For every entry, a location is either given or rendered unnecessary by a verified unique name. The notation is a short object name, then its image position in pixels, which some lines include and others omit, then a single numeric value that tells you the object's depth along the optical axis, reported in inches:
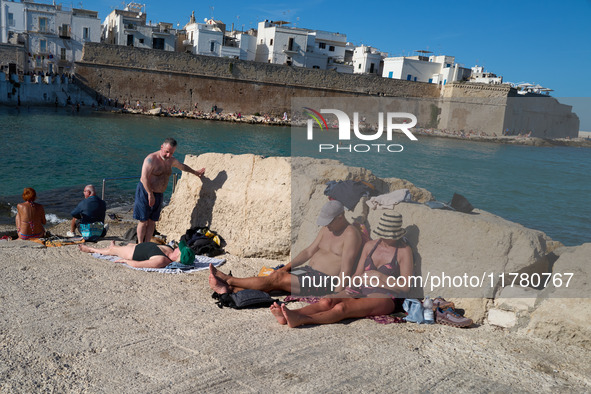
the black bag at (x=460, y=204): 196.1
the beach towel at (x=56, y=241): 223.0
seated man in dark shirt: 242.4
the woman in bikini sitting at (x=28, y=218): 234.7
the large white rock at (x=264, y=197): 204.7
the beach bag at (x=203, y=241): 218.7
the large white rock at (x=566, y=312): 136.4
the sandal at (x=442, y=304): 152.6
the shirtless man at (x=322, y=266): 162.7
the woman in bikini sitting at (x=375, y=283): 146.3
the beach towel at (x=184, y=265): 190.1
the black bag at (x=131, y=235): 246.4
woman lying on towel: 191.8
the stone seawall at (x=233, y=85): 1535.4
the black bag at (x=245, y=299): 155.6
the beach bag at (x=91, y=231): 240.5
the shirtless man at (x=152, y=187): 223.0
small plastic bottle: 147.9
